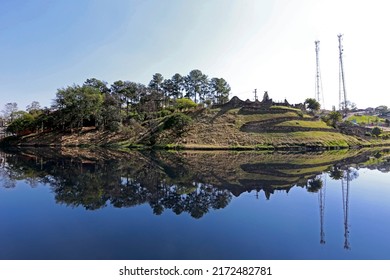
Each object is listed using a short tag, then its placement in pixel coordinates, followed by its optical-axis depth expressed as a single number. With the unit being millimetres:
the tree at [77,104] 82375
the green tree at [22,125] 86312
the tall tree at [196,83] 108688
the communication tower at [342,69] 94406
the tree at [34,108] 98888
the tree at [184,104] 90688
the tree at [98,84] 102875
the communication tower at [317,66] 95925
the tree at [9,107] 143375
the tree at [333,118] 84100
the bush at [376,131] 86938
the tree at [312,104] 94000
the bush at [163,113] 91175
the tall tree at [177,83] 108950
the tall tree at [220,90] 108312
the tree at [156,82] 108000
